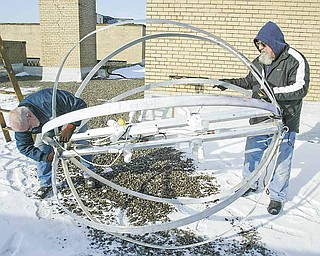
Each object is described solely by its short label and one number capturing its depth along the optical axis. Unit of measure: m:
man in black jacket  2.93
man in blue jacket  2.79
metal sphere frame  1.75
